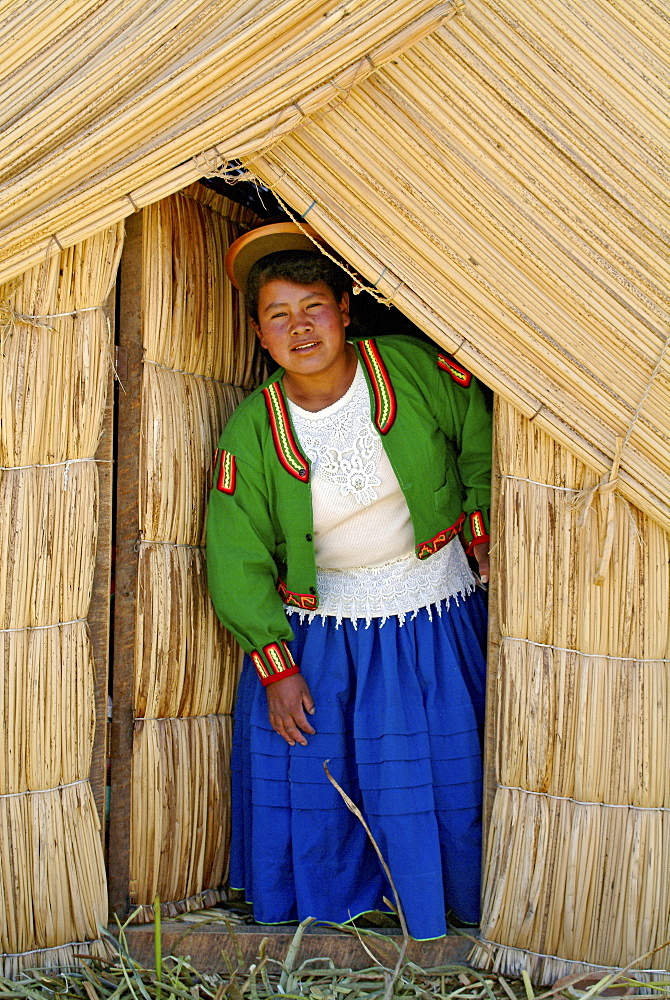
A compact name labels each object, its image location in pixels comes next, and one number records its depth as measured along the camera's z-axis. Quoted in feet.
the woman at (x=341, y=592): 8.34
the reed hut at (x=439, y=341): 6.73
